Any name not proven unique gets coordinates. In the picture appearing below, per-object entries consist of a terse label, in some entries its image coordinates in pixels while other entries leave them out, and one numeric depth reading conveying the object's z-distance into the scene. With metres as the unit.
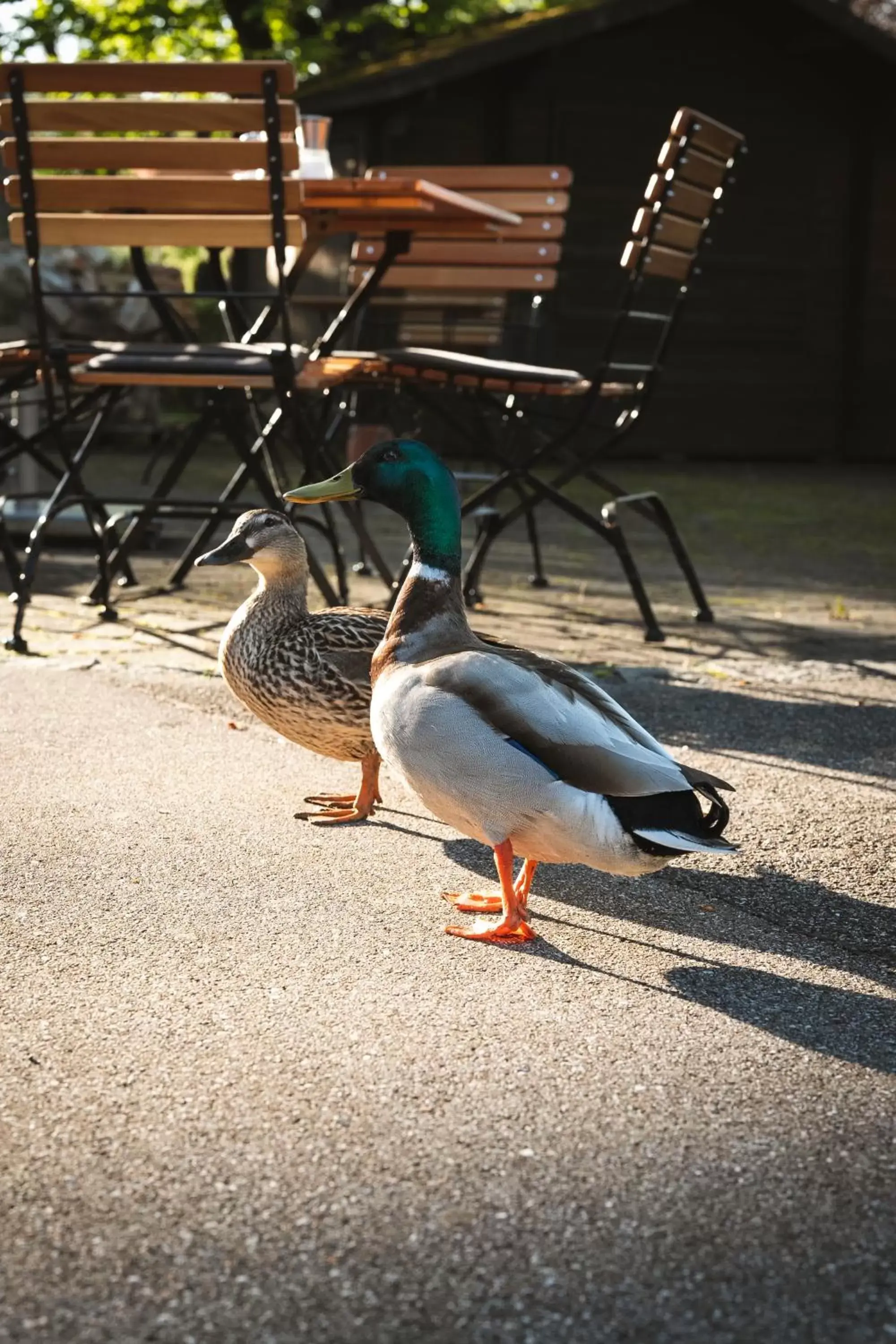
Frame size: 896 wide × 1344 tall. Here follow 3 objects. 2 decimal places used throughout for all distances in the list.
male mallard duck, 2.85
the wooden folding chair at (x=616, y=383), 5.73
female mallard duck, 3.72
